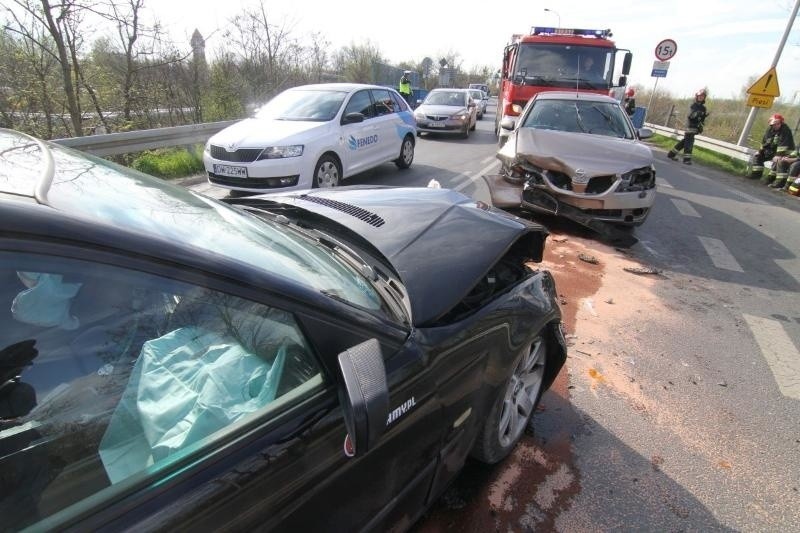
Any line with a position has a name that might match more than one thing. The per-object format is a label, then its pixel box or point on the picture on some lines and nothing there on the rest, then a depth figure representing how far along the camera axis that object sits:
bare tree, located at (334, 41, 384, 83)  26.97
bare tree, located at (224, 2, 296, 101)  13.45
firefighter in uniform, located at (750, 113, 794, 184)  11.09
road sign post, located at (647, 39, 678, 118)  15.94
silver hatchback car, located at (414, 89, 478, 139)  14.01
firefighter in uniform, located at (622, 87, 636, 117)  17.37
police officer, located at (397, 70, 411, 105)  17.39
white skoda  6.00
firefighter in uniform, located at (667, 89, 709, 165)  12.71
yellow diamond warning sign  12.06
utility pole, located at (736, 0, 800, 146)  12.51
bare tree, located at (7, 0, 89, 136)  7.46
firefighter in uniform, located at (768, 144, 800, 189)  10.50
